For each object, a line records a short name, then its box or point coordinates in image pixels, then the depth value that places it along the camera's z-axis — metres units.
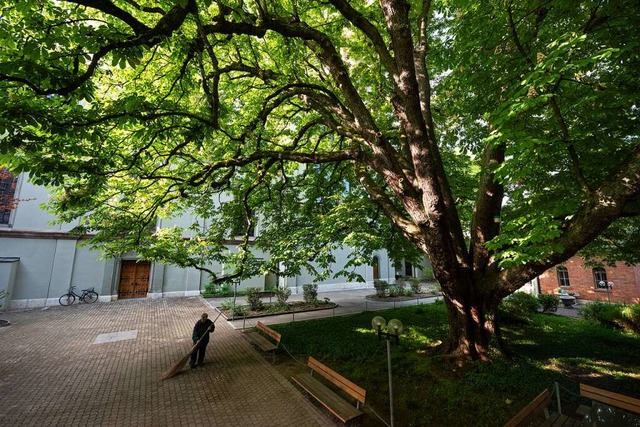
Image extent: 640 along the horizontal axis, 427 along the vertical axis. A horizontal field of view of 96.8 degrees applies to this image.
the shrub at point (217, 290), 21.08
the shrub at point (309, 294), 19.04
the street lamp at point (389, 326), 5.49
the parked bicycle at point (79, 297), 17.22
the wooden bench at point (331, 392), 5.36
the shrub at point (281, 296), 17.38
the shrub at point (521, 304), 14.52
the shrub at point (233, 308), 15.25
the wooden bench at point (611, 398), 4.61
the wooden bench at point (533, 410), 4.32
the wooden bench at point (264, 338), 9.23
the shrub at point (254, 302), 16.78
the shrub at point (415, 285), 25.42
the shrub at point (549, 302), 17.08
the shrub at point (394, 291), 23.23
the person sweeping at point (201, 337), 8.37
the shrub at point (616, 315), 12.60
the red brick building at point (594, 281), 19.05
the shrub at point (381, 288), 22.62
